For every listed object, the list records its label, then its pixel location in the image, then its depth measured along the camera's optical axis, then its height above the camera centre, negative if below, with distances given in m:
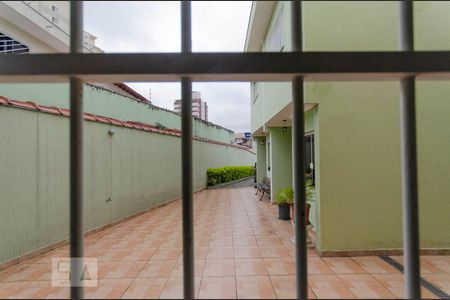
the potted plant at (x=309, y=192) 5.70 -0.67
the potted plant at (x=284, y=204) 7.14 -1.23
